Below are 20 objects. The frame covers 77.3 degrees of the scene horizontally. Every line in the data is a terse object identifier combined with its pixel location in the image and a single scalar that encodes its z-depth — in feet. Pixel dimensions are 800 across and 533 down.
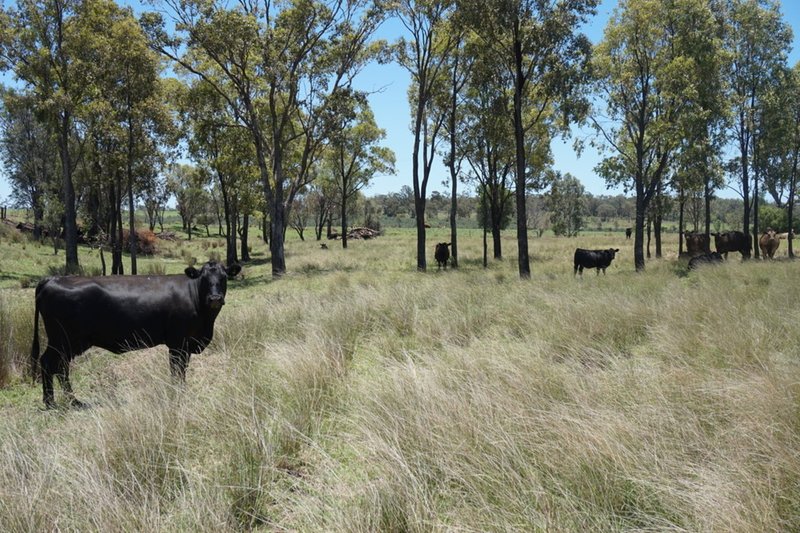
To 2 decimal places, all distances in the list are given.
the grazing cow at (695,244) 94.89
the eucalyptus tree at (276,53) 68.44
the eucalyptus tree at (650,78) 69.92
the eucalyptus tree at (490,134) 75.25
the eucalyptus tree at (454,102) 81.15
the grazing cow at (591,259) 72.84
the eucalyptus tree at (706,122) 69.26
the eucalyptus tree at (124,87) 69.92
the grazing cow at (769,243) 90.30
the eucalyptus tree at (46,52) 69.31
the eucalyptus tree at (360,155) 126.31
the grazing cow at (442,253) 90.22
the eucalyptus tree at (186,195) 198.29
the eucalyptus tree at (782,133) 84.94
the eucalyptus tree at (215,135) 81.66
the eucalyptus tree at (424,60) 76.13
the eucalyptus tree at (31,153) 143.90
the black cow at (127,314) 19.72
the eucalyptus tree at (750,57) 82.48
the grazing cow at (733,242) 87.61
